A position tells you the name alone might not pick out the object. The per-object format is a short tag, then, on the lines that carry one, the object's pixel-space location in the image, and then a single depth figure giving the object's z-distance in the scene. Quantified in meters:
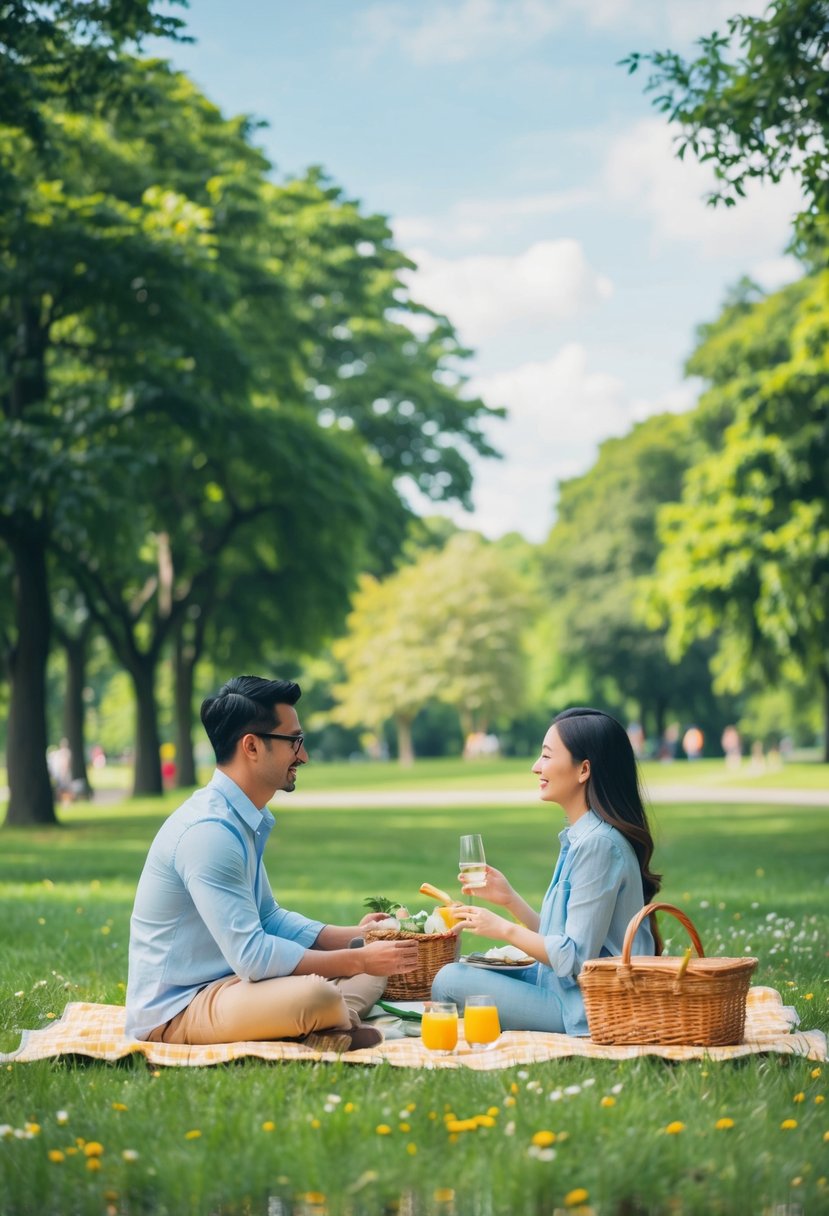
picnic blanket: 5.86
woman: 6.11
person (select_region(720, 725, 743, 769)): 54.28
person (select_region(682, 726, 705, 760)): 60.06
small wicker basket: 6.69
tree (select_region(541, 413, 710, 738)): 62.50
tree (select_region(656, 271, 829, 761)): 28.33
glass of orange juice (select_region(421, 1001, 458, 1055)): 5.94
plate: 6.64
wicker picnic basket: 5.81
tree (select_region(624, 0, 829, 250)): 11.53
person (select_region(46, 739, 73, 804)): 36.66
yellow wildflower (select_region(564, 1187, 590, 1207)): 4.16
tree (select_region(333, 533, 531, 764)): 72.75
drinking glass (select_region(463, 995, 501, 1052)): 5.89
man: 5.88
